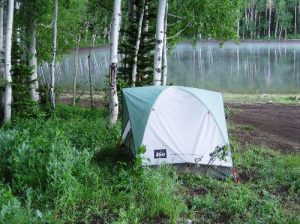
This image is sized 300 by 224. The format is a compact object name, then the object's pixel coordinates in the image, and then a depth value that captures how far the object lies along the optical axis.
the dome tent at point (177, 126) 9.02
